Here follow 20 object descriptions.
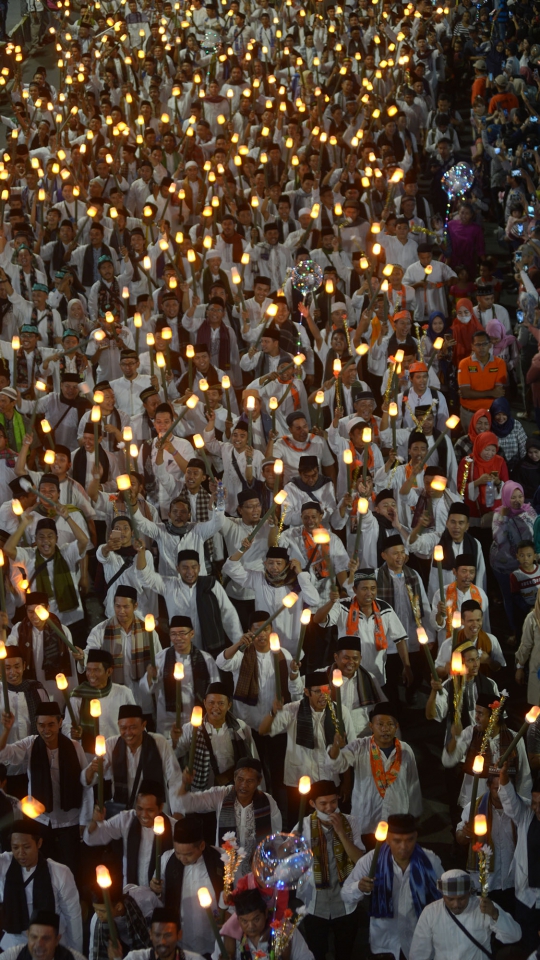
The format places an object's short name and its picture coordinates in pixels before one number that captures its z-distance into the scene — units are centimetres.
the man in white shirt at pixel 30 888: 1389
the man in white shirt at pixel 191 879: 1372
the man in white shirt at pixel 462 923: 1305
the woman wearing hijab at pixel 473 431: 2048
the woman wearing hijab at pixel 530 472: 2030
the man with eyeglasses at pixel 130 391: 2219
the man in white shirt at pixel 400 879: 1355
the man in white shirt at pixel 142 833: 1427
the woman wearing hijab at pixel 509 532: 1894
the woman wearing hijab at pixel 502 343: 2387
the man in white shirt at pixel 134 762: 1509
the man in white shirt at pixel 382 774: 1501
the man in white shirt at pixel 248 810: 1437
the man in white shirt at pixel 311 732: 1541
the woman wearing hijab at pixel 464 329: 2364
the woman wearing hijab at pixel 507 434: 2070
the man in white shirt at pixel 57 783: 1517
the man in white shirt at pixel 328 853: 1398
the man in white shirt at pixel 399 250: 2687
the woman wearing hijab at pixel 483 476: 1989
